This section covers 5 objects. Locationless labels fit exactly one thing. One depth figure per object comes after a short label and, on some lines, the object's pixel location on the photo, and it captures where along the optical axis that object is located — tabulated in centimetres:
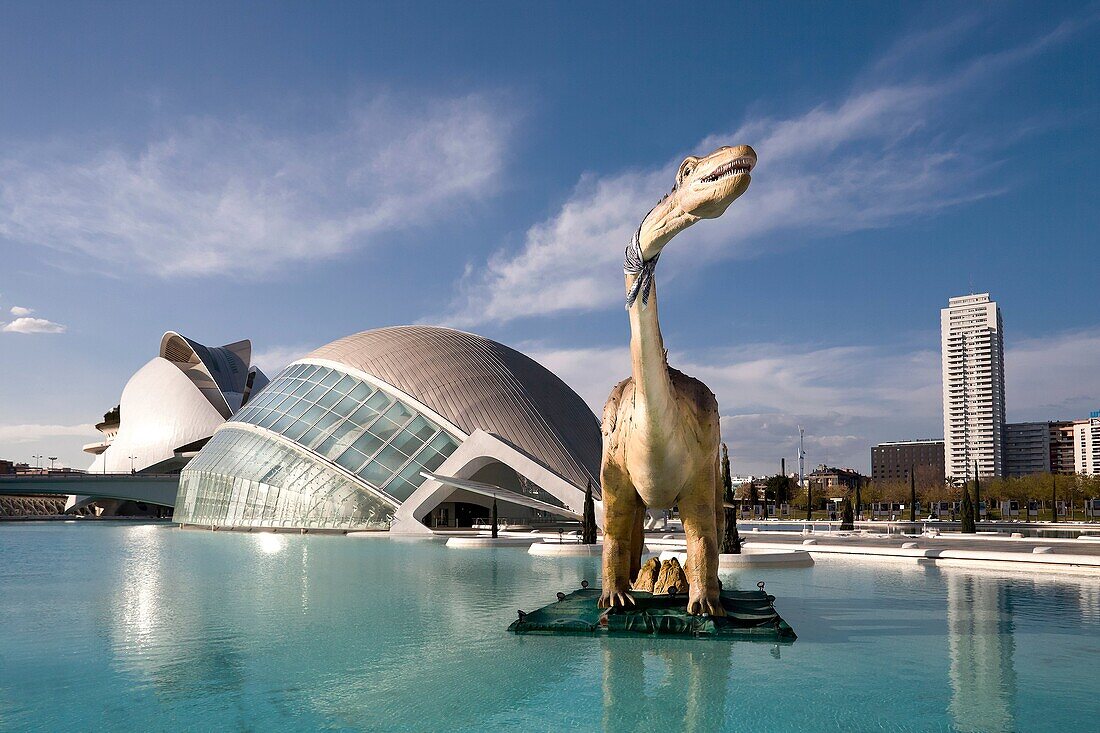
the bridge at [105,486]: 6397
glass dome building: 3669
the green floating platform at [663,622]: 1076
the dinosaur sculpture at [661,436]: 881
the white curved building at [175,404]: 6750
